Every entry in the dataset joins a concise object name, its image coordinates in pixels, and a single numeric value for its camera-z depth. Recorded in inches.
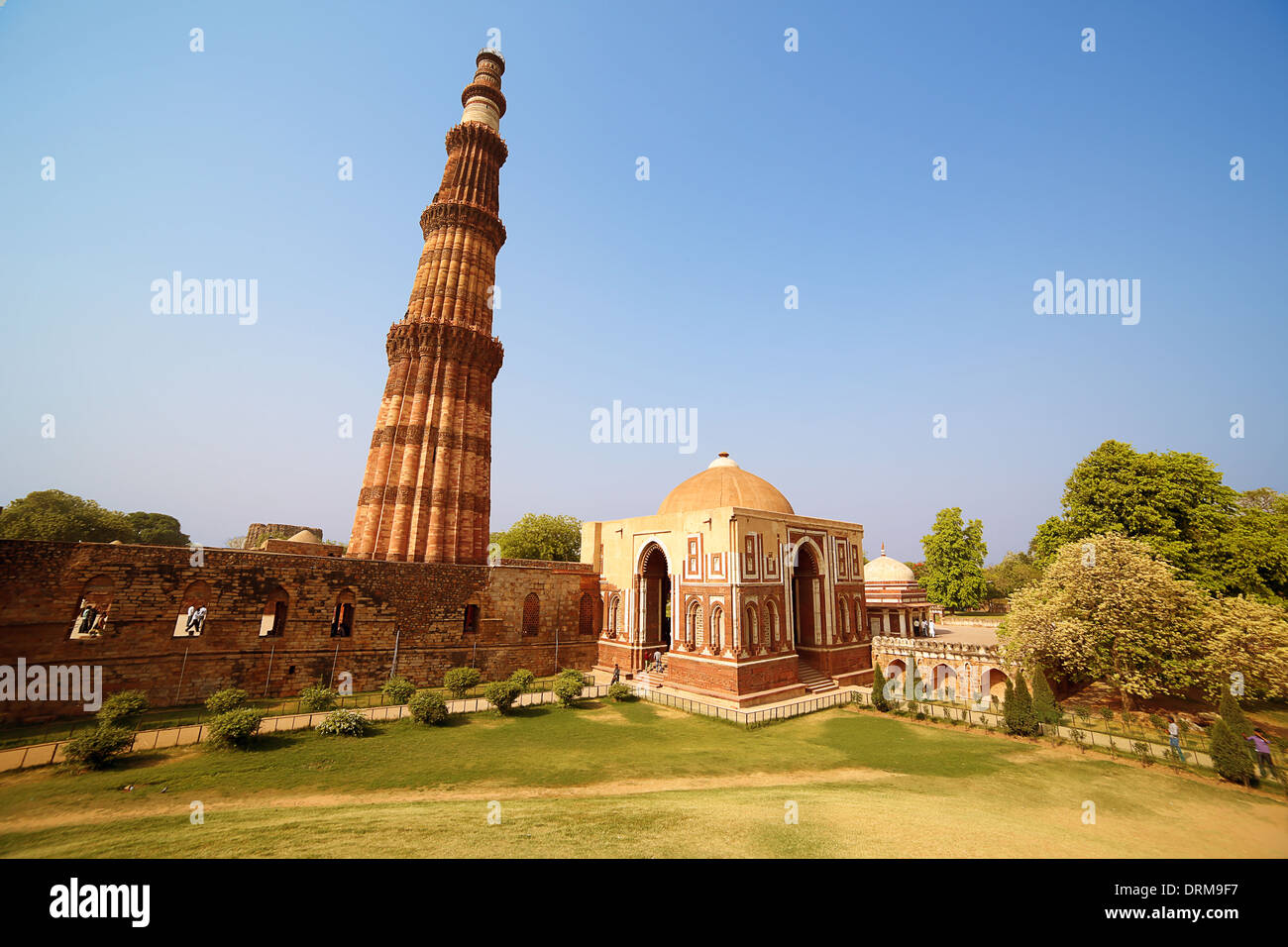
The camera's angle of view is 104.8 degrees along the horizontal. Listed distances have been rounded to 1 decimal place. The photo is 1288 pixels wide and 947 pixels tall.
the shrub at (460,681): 831.6
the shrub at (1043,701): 694.5
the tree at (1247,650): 652.7
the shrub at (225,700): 614.5
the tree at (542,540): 1940.2
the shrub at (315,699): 699.4
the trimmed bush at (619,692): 898.1
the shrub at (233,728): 545.3
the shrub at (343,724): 621.3
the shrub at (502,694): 754.2
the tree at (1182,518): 893.8
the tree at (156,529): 2256.4
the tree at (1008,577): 2065.3
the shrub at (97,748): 478.3
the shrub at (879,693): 850.8
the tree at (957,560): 1743.4
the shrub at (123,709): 528.7
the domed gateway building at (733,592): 915.4
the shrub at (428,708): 684.7
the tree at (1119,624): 708.0
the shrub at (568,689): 828.0
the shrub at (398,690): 775.7
